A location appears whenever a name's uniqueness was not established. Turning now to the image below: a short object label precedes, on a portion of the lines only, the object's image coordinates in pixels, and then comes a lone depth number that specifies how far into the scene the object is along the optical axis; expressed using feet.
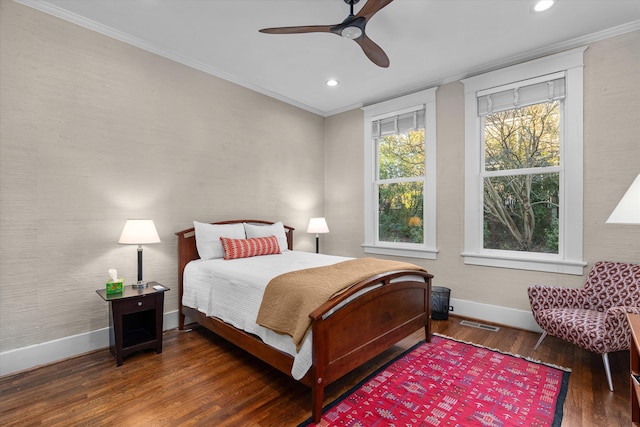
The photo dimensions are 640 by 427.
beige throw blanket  6.32
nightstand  8.34
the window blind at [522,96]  10.43
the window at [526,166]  10.08
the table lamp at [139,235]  8.92
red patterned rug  6.17
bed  6.22
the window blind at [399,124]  13.73
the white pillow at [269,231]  12.48
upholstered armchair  7.19
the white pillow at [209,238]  10.94
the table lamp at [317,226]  14.99
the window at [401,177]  13.30
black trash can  11.90
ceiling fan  6.75
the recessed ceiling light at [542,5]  8.09
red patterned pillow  10.88
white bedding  6.75
